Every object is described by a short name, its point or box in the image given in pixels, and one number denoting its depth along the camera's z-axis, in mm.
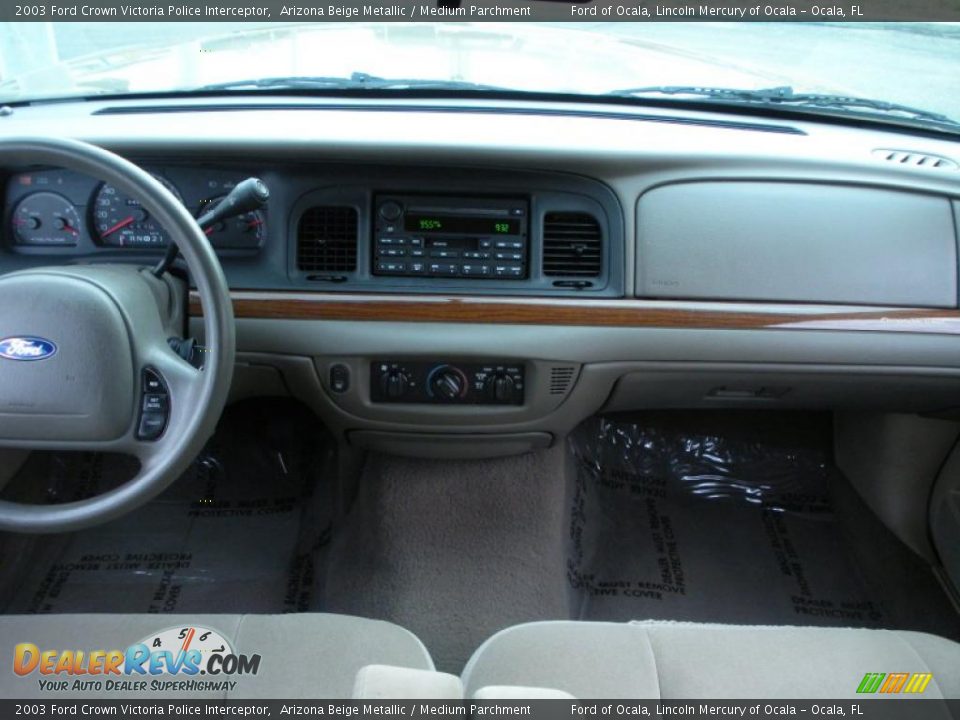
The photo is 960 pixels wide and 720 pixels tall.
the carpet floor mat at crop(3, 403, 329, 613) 1993
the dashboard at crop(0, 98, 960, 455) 1619
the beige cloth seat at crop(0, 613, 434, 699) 1181
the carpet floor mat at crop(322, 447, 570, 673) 1896
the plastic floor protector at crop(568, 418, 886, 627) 2037
